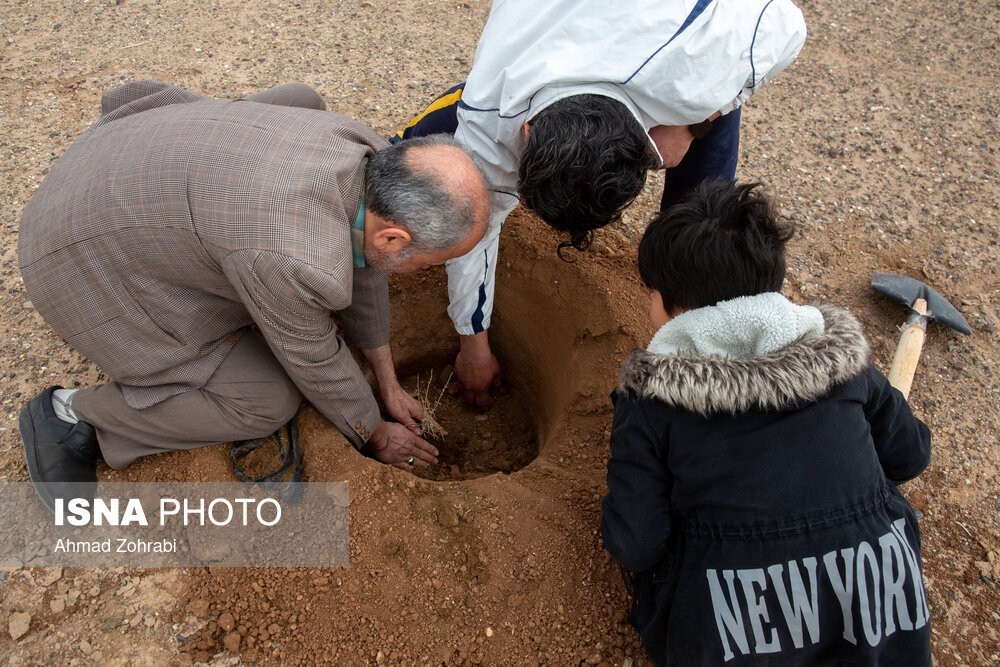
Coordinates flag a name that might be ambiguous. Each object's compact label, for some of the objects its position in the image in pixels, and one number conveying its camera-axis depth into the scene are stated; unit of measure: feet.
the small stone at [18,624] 6.15
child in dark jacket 4.95
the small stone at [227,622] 6.25
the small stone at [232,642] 6.16
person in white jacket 5.68
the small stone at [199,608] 6.34
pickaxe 8.36
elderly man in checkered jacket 5.79
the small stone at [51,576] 6.53
